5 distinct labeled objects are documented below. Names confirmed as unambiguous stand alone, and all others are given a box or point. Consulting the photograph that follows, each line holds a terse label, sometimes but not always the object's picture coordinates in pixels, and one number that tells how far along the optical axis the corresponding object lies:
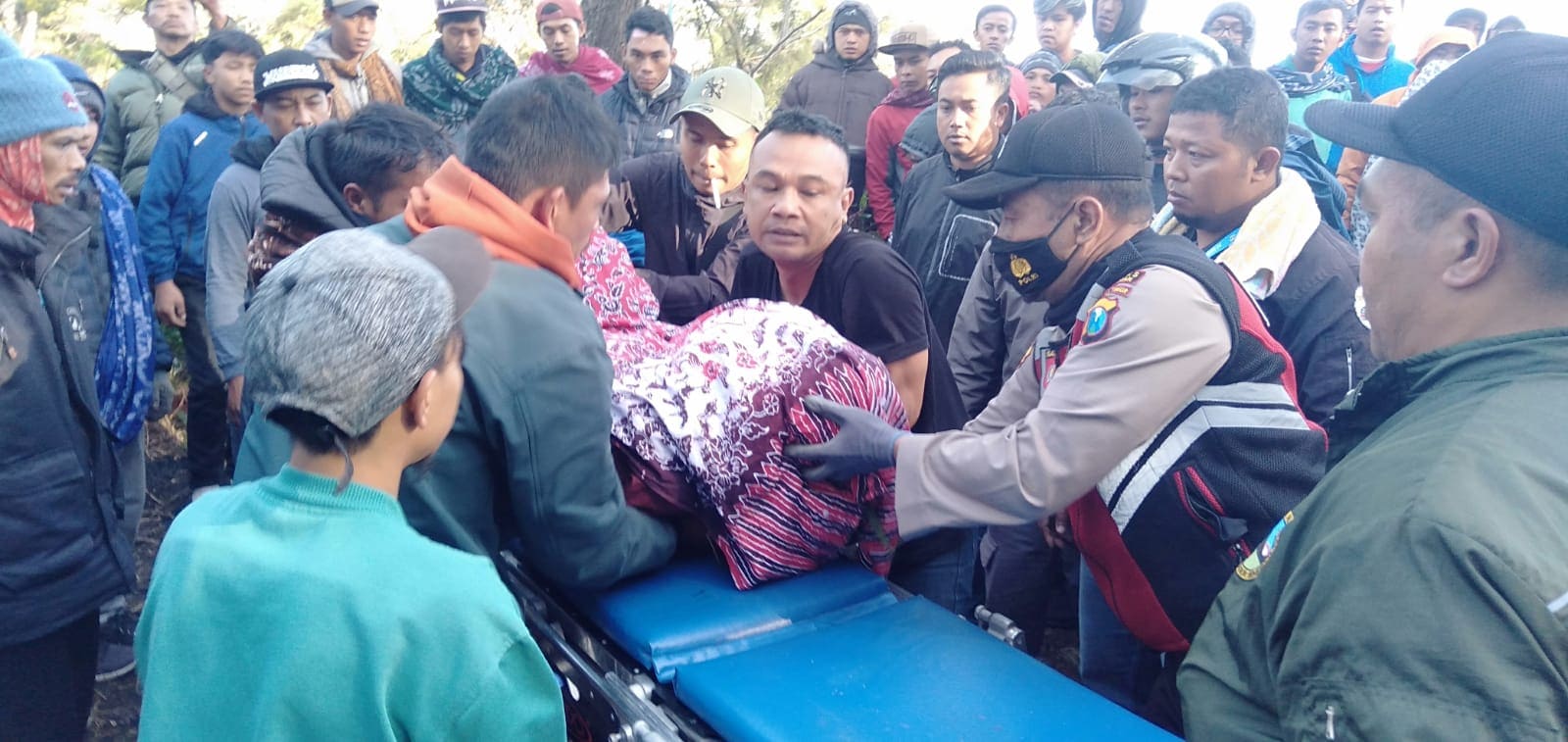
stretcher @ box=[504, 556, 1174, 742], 1.56
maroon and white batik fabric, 1.95
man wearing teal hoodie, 1.12
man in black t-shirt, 2.38
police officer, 1.83
